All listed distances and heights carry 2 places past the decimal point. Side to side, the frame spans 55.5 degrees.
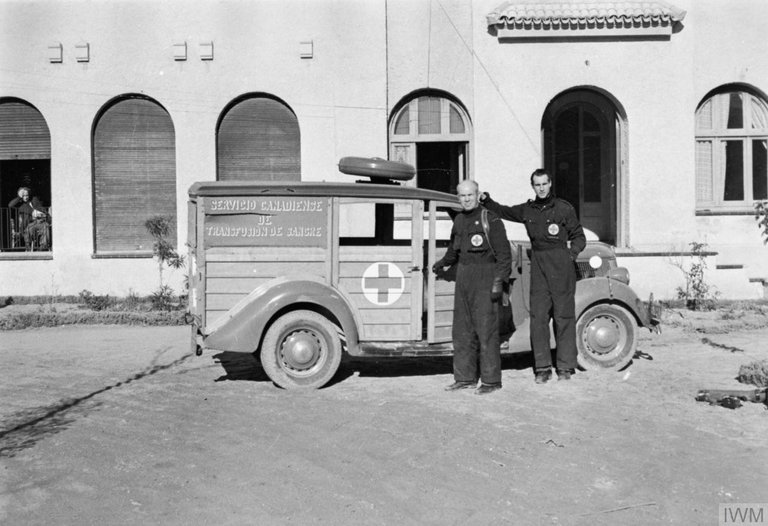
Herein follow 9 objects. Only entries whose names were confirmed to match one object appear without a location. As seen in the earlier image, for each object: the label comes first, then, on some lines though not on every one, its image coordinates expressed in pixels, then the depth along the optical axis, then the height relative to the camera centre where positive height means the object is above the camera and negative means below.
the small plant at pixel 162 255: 12.48 +0.06
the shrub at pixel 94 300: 12.46 -0.72
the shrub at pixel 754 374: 6.94 -1.14
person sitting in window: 13.66 +0.74
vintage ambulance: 6.94 -0.22
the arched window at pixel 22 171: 13.47 +1.68
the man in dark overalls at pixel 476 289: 6.71 -0.29
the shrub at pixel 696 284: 12.62 -0.48
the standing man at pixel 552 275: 7.14 -0.17
